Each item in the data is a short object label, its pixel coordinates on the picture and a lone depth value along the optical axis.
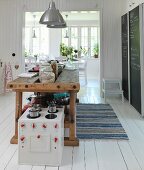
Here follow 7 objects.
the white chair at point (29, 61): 8.65
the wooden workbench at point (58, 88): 2.80
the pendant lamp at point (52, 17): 3.77
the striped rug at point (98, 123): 3.43
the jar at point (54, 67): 3.38
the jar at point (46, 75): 2.90
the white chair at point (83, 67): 8.80
